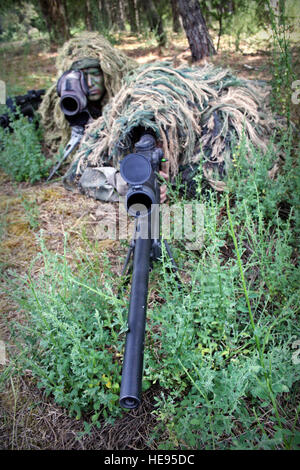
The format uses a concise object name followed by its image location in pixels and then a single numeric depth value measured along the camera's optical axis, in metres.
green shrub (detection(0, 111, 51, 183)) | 3.00
